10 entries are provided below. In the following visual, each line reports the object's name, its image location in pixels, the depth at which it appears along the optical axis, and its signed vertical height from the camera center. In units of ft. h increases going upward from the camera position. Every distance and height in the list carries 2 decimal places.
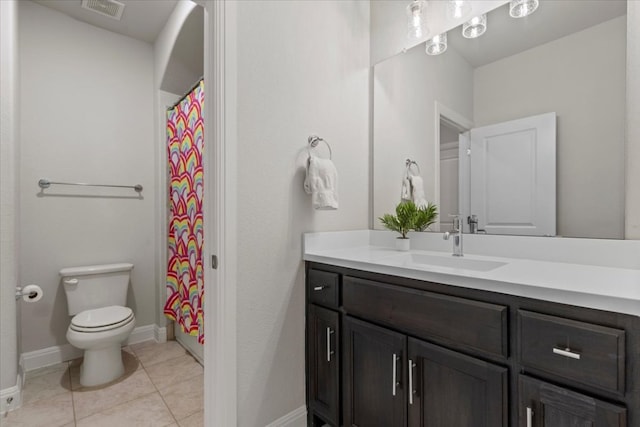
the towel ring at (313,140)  5.30 +1.22
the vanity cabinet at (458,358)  2.44 -1.48
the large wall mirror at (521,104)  3.89 +1.62
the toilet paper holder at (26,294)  5.83 -1.51
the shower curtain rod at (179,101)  6.72 +2.81
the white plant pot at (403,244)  5.53 -0.58
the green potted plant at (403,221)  5.55 -0.18
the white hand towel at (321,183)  4.93 +0.45
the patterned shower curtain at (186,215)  6.89 -0.05
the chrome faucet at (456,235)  4.87 -0.40
